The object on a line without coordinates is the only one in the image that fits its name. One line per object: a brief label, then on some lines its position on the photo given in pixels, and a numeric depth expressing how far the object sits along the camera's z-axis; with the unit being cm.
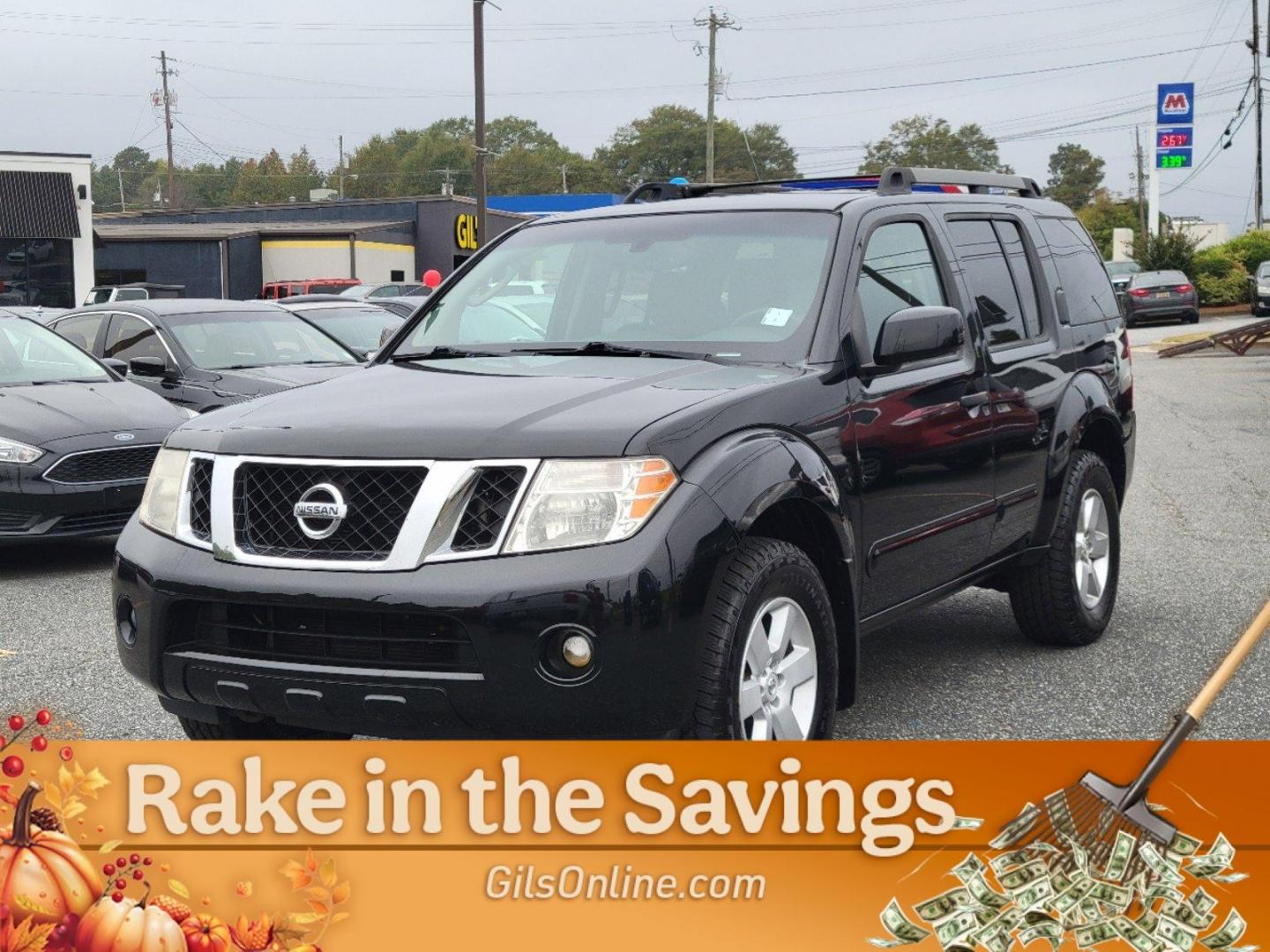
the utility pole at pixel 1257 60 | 6122
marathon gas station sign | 5447
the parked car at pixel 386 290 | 3588
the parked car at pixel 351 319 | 1566
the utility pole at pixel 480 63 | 3522
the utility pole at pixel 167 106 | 8231
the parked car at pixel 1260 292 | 4266
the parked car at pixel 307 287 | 4141
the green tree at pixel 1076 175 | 13788
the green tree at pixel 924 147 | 12781
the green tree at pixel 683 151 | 12081
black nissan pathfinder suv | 368
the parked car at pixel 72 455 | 890
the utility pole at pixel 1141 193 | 8300
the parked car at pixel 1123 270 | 4815
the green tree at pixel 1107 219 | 8562
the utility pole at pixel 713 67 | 5997
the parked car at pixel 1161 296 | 4191
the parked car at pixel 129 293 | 3120
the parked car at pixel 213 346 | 1168
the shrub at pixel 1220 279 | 4891
